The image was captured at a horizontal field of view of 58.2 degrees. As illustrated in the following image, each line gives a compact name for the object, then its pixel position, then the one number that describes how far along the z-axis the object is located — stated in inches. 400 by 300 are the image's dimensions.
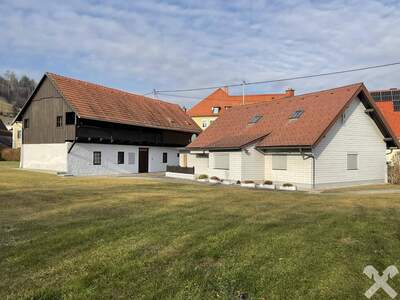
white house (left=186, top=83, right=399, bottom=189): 862.5
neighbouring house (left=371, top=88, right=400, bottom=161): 1443.2
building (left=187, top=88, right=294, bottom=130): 2655.0
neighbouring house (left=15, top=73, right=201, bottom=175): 1171.9
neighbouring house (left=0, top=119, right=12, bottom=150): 2819.9
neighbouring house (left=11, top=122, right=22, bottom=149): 2434.8
